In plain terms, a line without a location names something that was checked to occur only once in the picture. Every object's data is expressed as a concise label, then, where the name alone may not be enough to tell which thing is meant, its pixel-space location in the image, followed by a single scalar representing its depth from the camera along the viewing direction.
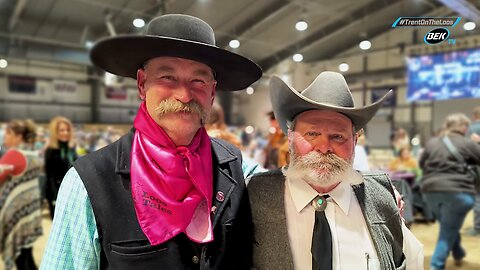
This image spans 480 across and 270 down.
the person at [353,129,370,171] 2.83
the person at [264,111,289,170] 3.07
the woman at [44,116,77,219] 3.75
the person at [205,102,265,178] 2.39
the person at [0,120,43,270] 3.17
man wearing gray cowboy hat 1.20
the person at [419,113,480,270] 3.14
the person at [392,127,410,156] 5.71
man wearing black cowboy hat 1.05
